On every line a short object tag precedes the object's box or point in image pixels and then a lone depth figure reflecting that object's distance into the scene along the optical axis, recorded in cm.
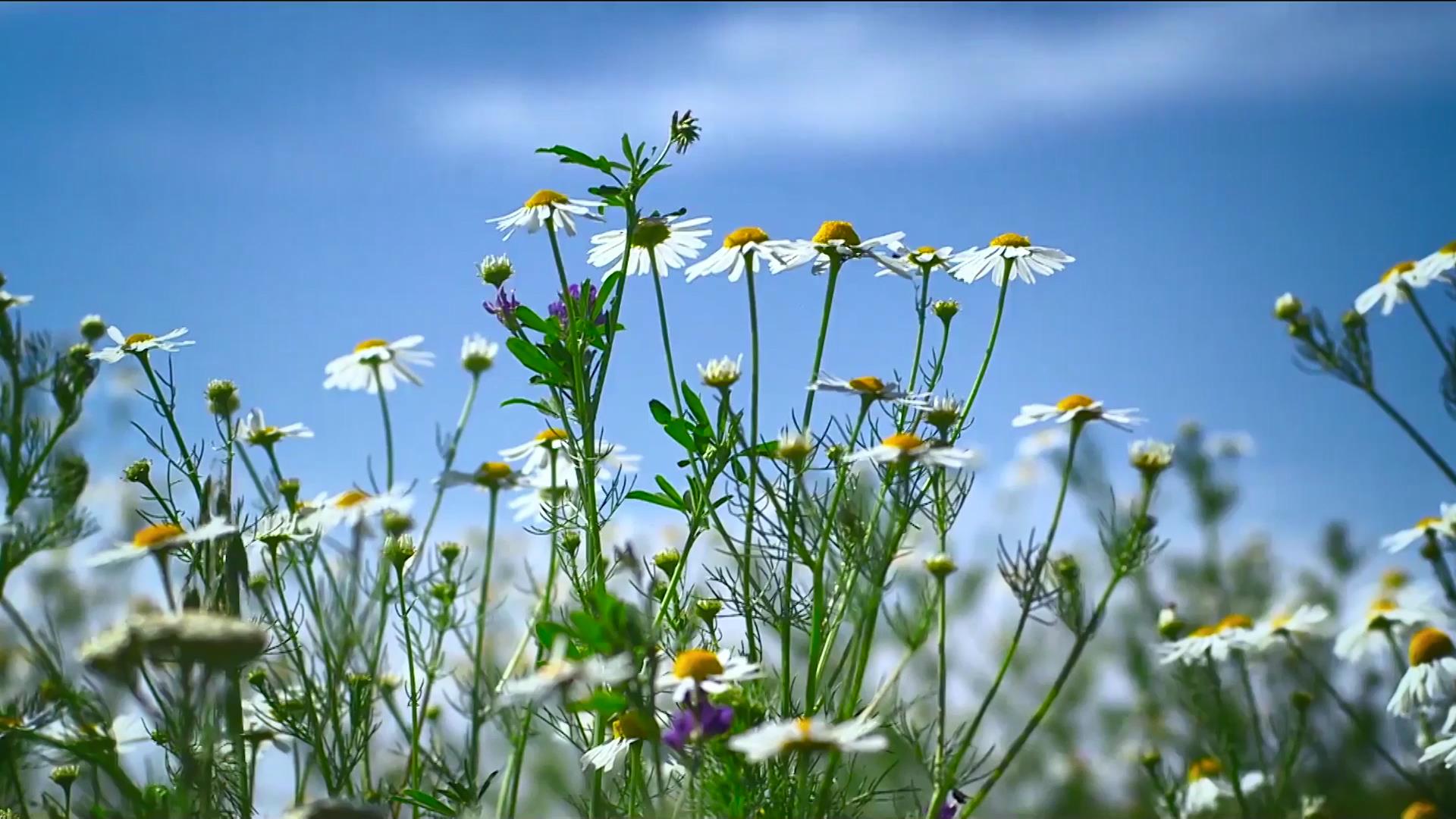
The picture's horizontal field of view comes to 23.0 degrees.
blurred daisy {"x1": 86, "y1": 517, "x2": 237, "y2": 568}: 96
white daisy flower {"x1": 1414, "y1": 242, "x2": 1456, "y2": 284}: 112
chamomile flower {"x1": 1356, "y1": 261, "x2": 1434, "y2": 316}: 113
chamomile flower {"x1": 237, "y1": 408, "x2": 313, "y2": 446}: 105
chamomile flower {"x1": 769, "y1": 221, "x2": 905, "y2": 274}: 104
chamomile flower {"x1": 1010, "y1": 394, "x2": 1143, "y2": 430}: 102
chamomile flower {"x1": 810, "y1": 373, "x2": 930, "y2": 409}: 102
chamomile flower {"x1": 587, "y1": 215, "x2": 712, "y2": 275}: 108
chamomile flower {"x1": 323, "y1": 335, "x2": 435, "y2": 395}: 105
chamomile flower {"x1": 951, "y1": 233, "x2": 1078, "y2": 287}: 109
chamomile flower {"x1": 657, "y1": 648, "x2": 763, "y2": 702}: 95
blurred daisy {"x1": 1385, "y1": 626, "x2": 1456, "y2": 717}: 115
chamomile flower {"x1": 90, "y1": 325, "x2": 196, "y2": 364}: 105
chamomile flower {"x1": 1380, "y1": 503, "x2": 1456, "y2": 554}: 113
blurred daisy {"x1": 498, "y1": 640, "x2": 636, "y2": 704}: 90
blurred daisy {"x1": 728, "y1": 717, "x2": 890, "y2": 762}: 91
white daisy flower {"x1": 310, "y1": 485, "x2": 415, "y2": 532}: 98
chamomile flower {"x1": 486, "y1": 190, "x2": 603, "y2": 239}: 108
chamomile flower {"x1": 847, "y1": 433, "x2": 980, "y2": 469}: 98
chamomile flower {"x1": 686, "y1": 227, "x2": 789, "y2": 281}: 105
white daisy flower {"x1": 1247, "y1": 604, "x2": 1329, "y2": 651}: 116
